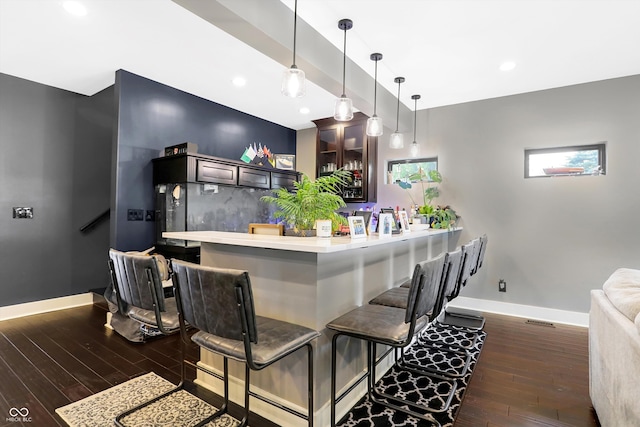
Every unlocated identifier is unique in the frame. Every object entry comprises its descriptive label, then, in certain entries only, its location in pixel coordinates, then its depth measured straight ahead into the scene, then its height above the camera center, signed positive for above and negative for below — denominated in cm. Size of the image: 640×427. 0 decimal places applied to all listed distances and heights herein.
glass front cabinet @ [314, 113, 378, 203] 496 +102
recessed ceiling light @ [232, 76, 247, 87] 374 +160
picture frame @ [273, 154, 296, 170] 400 +67
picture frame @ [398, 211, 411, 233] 282 -5
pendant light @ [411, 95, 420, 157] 417 +91
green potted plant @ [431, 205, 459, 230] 398 -3
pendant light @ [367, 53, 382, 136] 318 +90
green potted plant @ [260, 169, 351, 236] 215 +7
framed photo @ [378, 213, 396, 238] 243 -7
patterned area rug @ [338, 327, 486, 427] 188 -120
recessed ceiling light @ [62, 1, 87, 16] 241 +158
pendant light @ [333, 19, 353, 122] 270 +93
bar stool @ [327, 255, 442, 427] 164 -60
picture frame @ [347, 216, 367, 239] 208 -8
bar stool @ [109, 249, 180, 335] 175 -45
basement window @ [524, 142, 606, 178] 366 +69
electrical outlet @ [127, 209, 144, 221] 367 -3
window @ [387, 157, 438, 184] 472 +75
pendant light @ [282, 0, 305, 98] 221 +94
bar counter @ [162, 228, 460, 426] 177 -49
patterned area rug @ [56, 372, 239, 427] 184 -121
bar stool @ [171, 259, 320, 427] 135 -49
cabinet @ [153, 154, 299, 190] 363 +54
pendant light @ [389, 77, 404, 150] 376 +90
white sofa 133 -64
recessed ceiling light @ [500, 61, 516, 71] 324 +157
